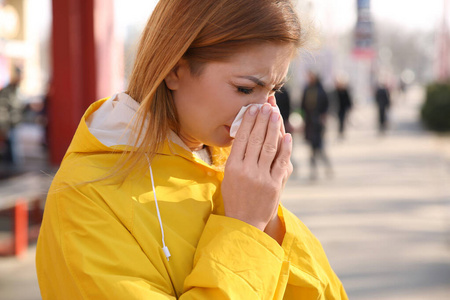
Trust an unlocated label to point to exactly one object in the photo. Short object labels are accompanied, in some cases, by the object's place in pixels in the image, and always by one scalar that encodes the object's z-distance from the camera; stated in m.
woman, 1.32
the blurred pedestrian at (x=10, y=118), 10.64
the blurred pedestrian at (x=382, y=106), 19.03
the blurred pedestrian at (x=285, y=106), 9.62
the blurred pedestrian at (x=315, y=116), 10.43
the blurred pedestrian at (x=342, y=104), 17.47
